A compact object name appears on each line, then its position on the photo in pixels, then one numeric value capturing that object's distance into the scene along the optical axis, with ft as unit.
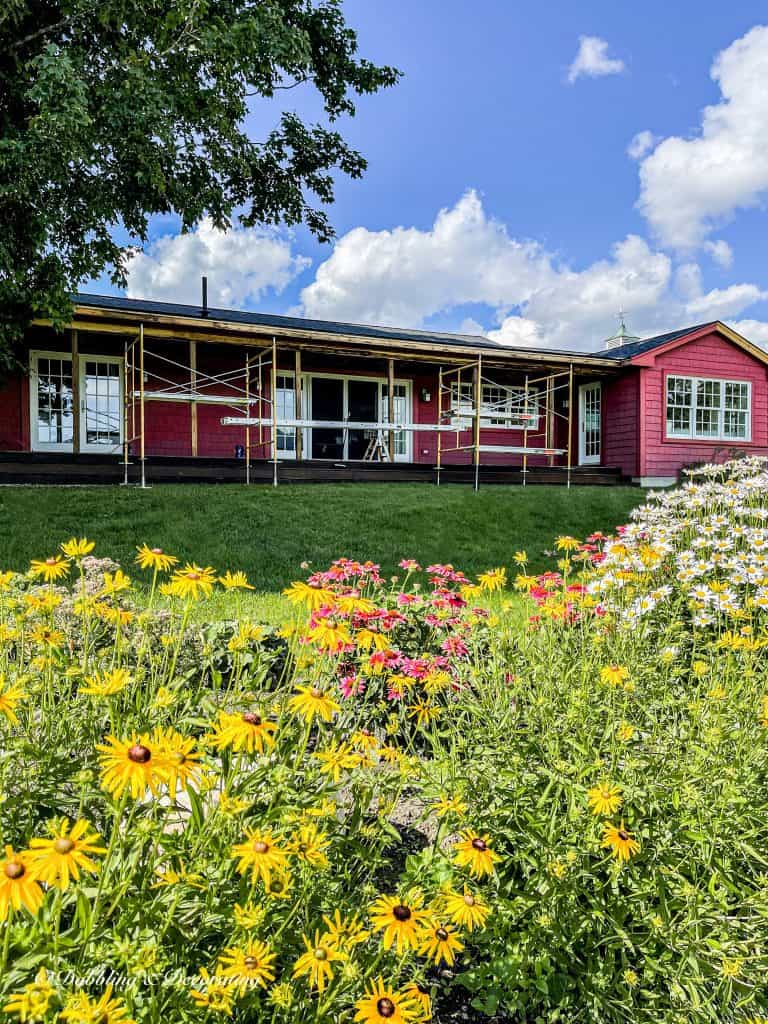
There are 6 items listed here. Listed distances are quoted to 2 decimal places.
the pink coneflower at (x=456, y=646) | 6.82
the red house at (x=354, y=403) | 32.27
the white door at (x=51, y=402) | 34.04
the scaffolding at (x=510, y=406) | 40.73
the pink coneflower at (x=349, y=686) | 5.20
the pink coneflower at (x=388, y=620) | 6.48
